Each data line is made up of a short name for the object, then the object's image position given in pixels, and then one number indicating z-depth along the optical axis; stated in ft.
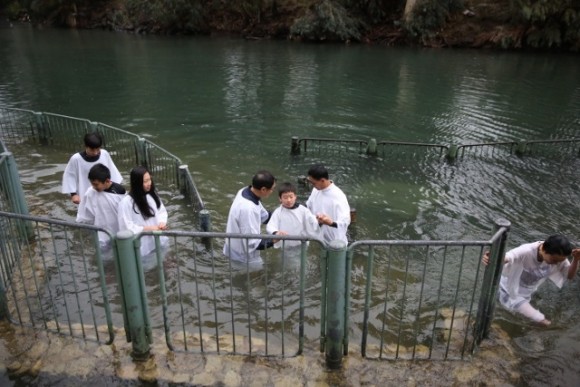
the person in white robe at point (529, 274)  17.44
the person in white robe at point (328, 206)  19.38
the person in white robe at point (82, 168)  22.57
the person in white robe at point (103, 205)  19.43
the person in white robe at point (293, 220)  19.03
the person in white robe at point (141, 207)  18.13
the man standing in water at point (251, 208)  17.83
